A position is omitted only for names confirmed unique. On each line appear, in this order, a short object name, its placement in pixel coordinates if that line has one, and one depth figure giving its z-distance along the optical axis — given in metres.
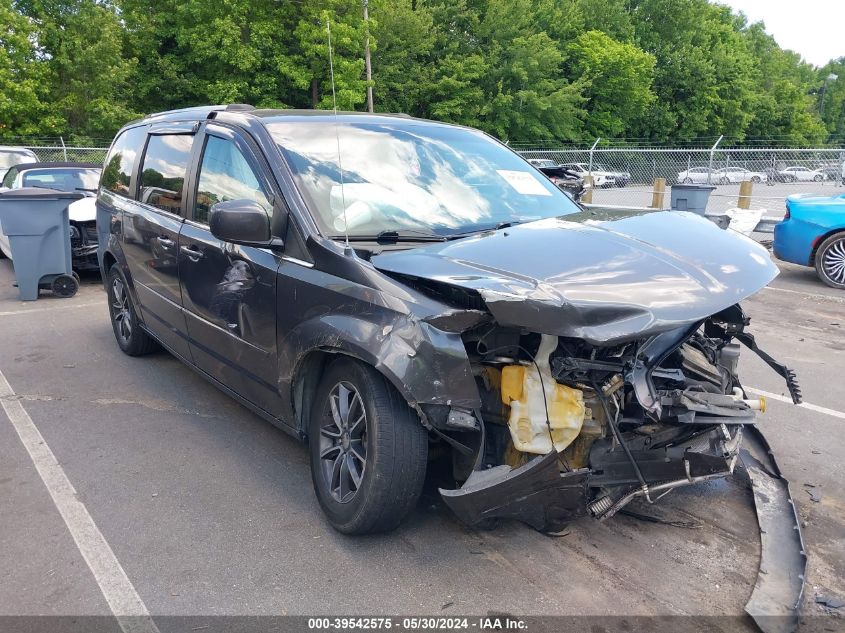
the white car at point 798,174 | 17.45
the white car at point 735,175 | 18.02
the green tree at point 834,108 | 84.31
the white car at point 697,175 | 18.53
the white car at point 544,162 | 21.21
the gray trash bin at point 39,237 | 8.05
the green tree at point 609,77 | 46.16
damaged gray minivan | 2.68
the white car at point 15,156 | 14.75
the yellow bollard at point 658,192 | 15.44
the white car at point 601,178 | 19.46
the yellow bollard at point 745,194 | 14.39
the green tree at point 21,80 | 28.91
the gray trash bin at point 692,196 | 11.63
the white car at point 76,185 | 9.42
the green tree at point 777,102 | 58.75
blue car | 8.91
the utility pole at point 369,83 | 24.11
